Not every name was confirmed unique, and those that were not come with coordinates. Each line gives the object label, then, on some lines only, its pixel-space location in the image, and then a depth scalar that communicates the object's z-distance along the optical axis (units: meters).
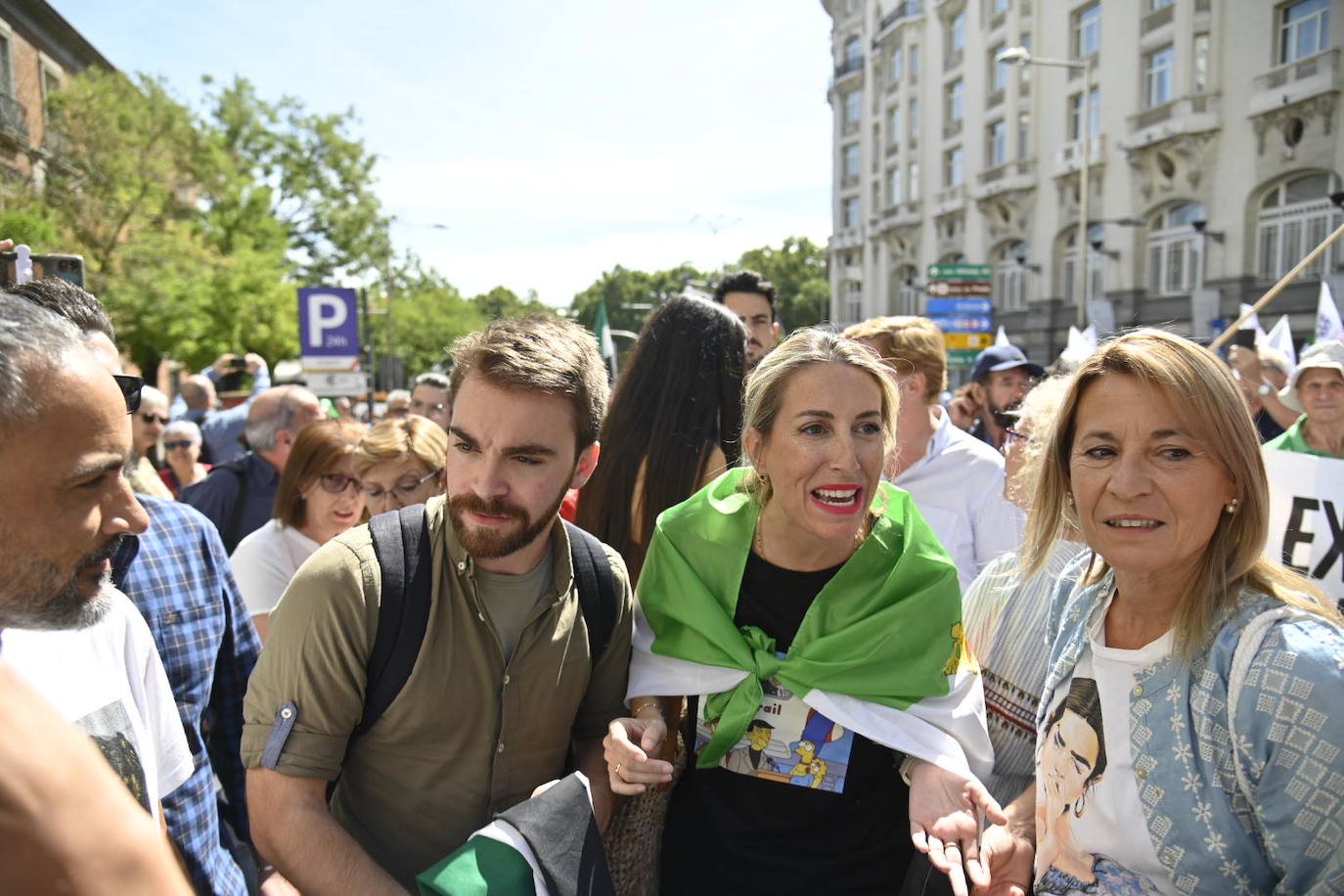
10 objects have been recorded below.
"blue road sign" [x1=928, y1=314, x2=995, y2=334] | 23.33
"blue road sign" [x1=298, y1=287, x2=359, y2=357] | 10.09
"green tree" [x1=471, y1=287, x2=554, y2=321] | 79.25
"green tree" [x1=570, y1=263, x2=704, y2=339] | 99.25
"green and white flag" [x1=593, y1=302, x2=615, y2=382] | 9.96
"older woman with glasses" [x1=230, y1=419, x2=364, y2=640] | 3.67
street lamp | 20.58
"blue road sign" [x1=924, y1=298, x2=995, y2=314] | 23.40
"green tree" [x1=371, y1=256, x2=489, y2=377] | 45.78
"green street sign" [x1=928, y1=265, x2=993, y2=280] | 23.62
